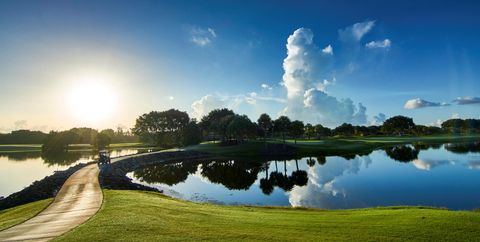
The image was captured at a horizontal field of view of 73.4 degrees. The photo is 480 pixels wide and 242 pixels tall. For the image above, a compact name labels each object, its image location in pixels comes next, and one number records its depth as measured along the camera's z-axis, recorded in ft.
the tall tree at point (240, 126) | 372.38
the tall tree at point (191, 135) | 470.39
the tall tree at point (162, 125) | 527.40
